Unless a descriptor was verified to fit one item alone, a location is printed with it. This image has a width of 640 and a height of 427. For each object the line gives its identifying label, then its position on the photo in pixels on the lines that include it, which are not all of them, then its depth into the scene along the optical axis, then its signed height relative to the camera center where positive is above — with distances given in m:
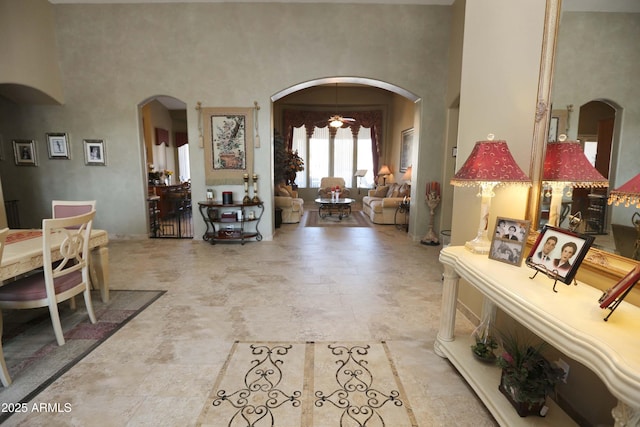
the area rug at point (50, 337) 2.10 -1.38
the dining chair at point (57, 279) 2.34 -0.88
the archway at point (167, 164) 6.86 +0.18
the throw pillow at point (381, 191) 8.82 -0.53
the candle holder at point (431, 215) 5.66 -0.77
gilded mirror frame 1.57 +0.13
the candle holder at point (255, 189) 5.68 -0.33
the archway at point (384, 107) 9.24 +2.00
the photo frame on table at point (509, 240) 1.88 -0.41
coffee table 7.83 -0.99
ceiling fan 8.58 +1.36
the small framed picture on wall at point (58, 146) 5.75 +0.42
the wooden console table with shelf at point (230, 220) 5.54 -0.88
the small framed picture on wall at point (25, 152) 5.77 +0.31
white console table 1.04 -0.60
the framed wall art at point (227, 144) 5.59 +0.47
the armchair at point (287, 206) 7.48 -0.82
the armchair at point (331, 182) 10.74 -0.36
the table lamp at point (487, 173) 1.96 +0.00
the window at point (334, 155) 11.20 +0.59
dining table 2.20 -0.65
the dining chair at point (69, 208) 3.19 -0.39
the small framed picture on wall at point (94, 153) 5.76 +0.30
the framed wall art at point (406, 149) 8.42 +0.65
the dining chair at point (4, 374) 2.01 -1.30
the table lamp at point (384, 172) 9.88 +0.00
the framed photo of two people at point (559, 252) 1.49 -0.40
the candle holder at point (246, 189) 5.66 -0.33
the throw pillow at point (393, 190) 7.82 -0.46
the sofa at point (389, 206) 7.31 -0.80
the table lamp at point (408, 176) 7.48 -0.09
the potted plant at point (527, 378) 1.63 -1.07
